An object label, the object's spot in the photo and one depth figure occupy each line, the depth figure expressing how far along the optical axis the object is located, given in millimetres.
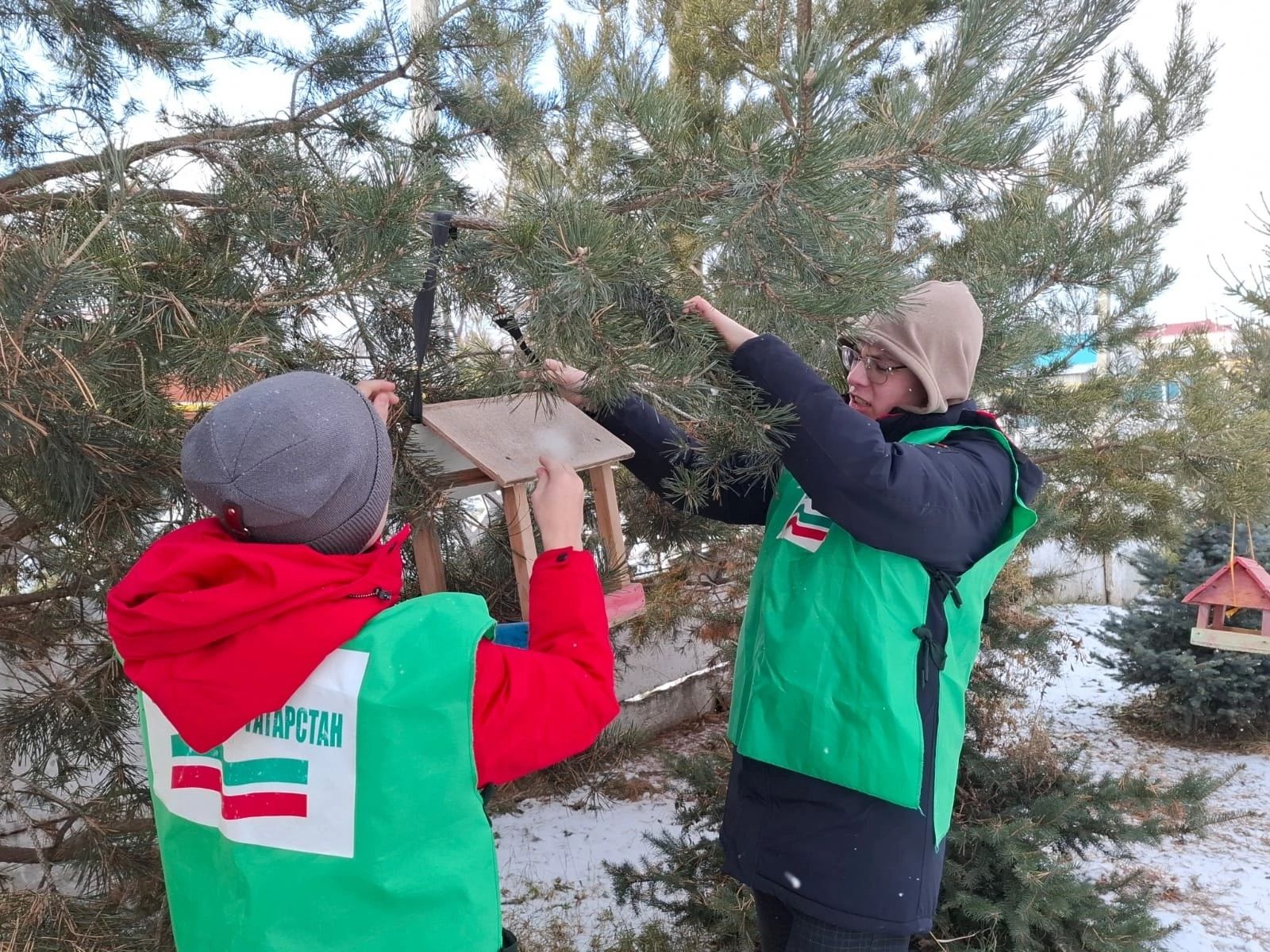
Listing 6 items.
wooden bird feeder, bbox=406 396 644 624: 1294
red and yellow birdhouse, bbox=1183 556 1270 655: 2896
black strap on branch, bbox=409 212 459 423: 1165
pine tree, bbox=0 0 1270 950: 1048
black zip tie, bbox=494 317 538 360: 1292
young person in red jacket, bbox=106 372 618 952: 918
